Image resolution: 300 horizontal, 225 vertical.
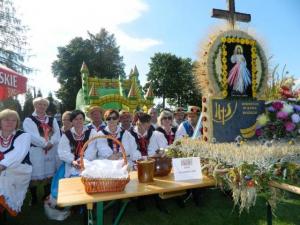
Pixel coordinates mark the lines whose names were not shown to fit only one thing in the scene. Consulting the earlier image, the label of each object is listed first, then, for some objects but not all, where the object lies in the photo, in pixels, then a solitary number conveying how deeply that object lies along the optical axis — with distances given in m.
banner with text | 4.85
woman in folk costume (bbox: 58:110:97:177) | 4.40
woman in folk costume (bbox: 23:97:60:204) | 5.14
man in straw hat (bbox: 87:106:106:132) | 5.21
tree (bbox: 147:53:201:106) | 42.76
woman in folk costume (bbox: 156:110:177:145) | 5.26
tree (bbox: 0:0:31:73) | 19.64
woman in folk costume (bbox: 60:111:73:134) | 5.42
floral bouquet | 3.74
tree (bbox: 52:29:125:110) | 37.25
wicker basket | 2.48
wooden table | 2.39
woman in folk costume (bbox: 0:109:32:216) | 3.83
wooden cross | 4.02
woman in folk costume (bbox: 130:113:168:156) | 4.78
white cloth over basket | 2.50
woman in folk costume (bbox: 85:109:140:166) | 4.24
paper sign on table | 2.97
